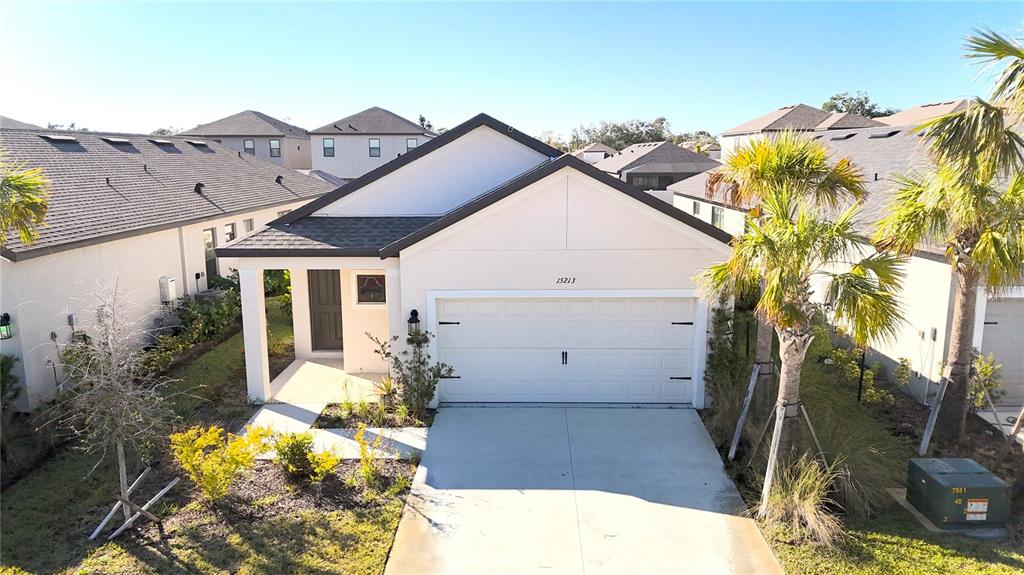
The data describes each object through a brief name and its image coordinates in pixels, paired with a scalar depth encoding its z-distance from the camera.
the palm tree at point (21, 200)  7.98
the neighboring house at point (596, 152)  62.54
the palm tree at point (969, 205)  7.54
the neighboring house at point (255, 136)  47.44
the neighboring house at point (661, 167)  39.41
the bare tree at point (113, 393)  7.16
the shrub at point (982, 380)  10.23
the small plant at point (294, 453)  8.42
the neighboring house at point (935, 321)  10.79
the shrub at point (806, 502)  7.16
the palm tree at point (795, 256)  7.06
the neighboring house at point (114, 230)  10.84
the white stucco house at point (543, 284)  10.79
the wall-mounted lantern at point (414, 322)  11.04
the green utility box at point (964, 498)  7.35
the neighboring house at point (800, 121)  38.69
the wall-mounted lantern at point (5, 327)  10.04
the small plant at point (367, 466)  8.52
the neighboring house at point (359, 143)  45.06
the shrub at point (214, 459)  7.74
